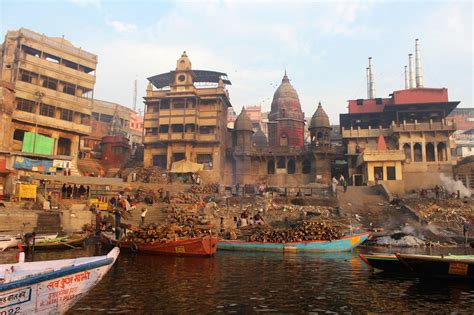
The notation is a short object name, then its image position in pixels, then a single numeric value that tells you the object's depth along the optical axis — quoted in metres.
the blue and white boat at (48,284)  6.59
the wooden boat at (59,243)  20.32
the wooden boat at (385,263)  13.76
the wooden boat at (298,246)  20.89
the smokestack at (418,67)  61.76
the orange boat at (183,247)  18.56
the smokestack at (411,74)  65.81
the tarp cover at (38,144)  41.44
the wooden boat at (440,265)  12.39
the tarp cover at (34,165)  38.94
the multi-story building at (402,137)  42.38
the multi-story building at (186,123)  50.00
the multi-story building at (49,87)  43.32
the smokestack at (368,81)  69.60
